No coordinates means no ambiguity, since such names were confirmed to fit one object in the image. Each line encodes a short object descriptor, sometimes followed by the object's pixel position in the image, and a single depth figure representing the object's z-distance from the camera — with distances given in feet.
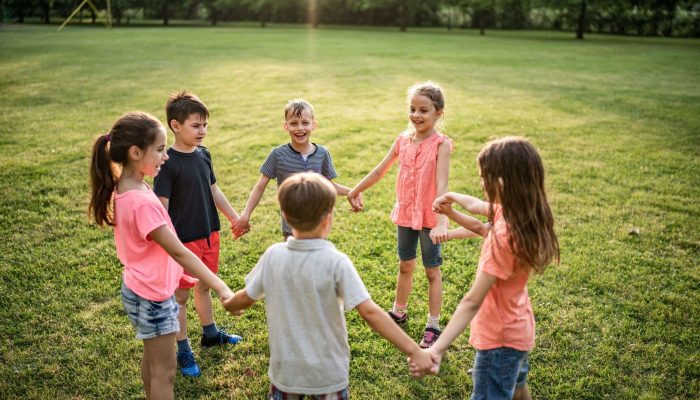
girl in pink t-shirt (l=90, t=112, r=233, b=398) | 8.61
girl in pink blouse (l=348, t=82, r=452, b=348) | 12.04
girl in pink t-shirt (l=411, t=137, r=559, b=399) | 7.78
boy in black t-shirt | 11.11
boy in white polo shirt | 6.98
